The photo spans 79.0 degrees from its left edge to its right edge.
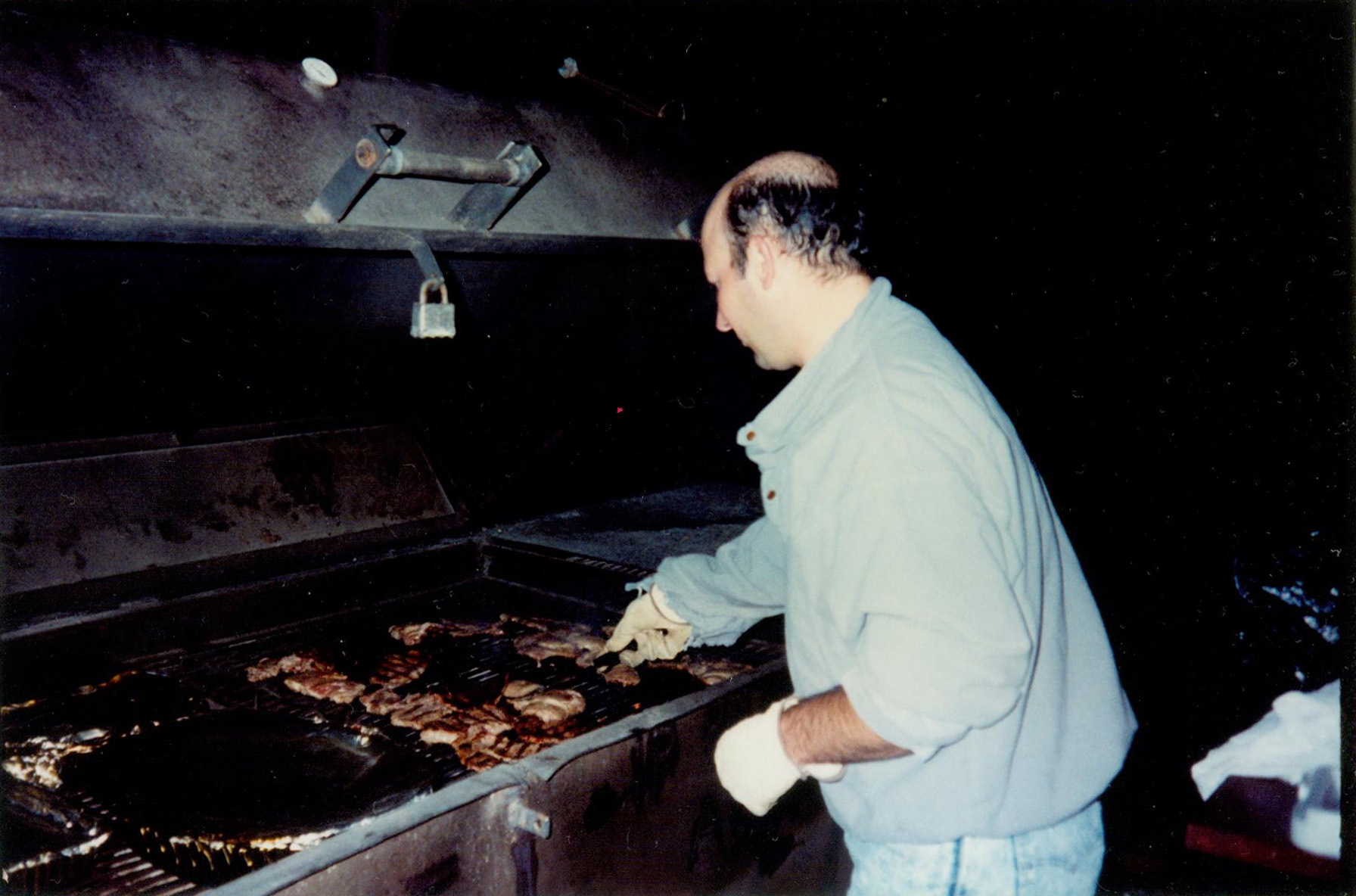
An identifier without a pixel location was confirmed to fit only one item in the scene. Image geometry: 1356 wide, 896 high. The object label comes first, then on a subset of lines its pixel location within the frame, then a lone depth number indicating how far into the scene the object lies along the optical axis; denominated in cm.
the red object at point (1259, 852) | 337
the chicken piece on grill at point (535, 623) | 350
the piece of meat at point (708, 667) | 304
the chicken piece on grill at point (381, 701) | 273
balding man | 145
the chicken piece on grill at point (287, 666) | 288
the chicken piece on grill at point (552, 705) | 271
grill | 174
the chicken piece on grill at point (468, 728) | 256
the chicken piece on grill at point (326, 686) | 278
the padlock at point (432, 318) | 198
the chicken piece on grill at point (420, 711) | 266
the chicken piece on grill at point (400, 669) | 294
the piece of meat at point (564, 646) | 321
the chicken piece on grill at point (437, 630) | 329
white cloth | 330
